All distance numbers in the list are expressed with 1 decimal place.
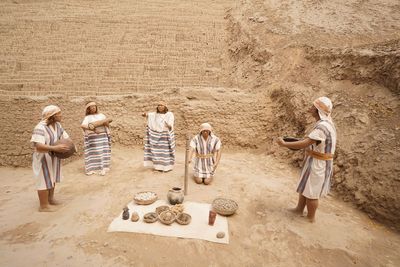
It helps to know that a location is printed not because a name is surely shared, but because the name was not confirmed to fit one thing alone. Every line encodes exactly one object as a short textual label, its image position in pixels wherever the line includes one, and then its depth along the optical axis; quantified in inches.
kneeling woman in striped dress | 182.5
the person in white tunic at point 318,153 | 128.8
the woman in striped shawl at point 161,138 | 200.1
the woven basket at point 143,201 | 149.4
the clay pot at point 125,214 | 134.9
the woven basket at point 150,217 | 132.5
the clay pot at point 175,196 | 149.3
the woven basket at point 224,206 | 141.4
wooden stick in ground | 161.7
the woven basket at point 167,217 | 131.3
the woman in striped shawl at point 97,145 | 192.9
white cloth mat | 125.3
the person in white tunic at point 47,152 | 134.5
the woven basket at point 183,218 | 132.4
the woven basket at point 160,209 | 141.3
